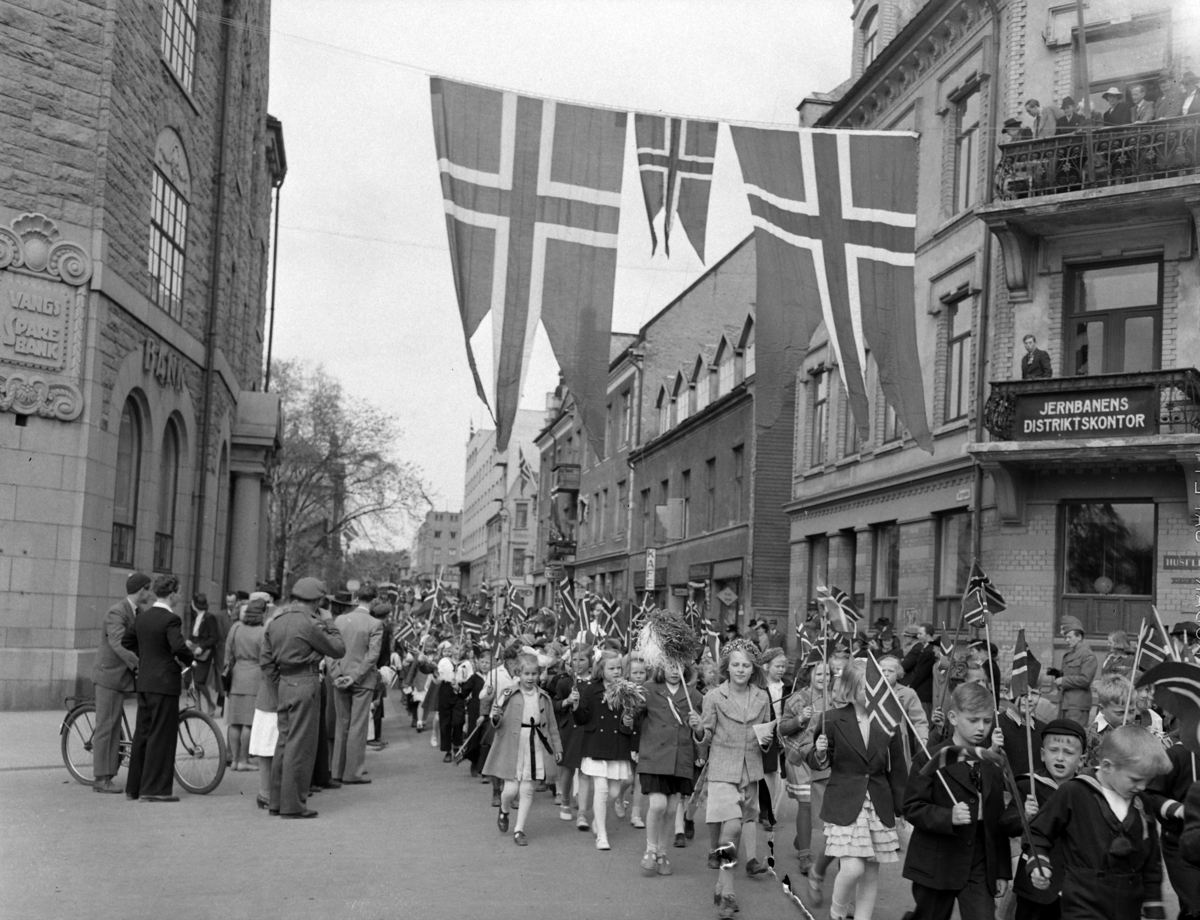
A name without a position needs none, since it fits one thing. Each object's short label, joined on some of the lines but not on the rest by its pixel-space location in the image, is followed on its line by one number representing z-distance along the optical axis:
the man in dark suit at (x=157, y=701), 10.92
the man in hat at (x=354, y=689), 12.80
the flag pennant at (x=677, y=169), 11.45
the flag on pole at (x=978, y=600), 9.22
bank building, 16.78
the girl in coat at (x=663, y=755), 8.83
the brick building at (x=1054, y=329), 18.03
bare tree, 55.50
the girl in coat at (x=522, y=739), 10.12
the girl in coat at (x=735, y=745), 8.37
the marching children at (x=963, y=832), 5.95
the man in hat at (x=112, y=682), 11.28
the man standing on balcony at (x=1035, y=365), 19.02
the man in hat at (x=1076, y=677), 11.74
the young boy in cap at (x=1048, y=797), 5.35
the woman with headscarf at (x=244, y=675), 13.19
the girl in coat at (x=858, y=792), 7.26
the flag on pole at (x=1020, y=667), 9.04
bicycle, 11.41
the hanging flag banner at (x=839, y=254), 11.59
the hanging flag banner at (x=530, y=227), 10.88
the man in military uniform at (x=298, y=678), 10.57
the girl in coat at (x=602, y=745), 9.82
